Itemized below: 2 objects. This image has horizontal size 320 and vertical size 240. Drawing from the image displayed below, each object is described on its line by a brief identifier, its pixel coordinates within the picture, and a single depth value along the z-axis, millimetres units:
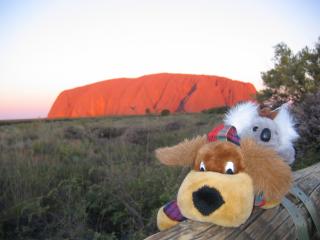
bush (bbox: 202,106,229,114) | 38000
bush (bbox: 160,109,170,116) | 48469
